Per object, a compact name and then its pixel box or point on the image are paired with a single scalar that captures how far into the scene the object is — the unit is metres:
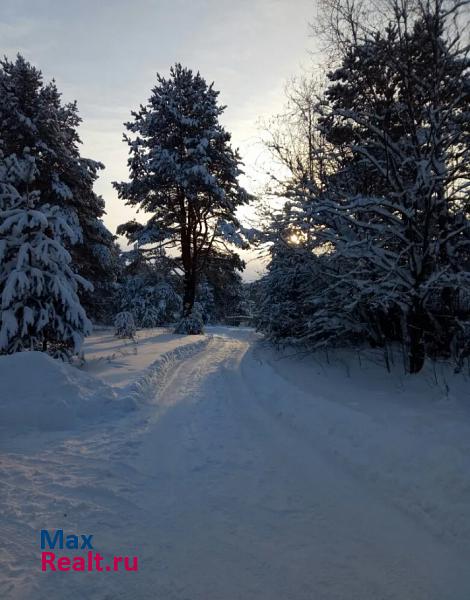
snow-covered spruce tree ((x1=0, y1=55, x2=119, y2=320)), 16.14
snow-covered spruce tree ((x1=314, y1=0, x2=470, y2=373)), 6.73
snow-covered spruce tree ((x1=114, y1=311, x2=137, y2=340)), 16.41
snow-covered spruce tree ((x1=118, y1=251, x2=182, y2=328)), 21.64
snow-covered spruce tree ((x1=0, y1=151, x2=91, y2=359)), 8.03
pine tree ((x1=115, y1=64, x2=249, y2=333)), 19.84
